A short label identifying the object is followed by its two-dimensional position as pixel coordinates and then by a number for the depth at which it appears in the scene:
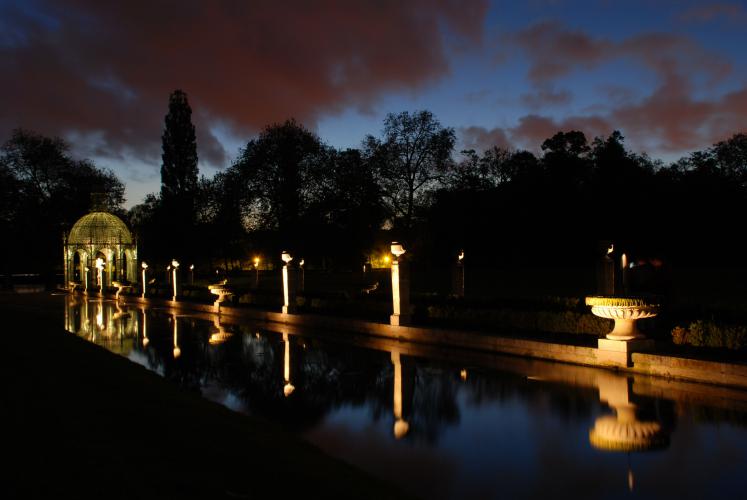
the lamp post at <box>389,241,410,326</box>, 18.83
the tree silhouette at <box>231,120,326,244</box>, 39.50
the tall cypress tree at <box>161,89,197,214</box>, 56.53
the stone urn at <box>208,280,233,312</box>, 29.05
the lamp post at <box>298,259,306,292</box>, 35.56
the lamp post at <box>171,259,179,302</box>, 35.09
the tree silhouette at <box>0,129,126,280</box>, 59.06
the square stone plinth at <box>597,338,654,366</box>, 12.38
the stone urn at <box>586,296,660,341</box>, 12.20
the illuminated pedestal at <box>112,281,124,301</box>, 43.83
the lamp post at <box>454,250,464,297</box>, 26.49
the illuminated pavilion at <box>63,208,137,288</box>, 54.72
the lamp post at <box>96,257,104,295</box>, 49.06
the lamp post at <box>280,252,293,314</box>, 24.50
